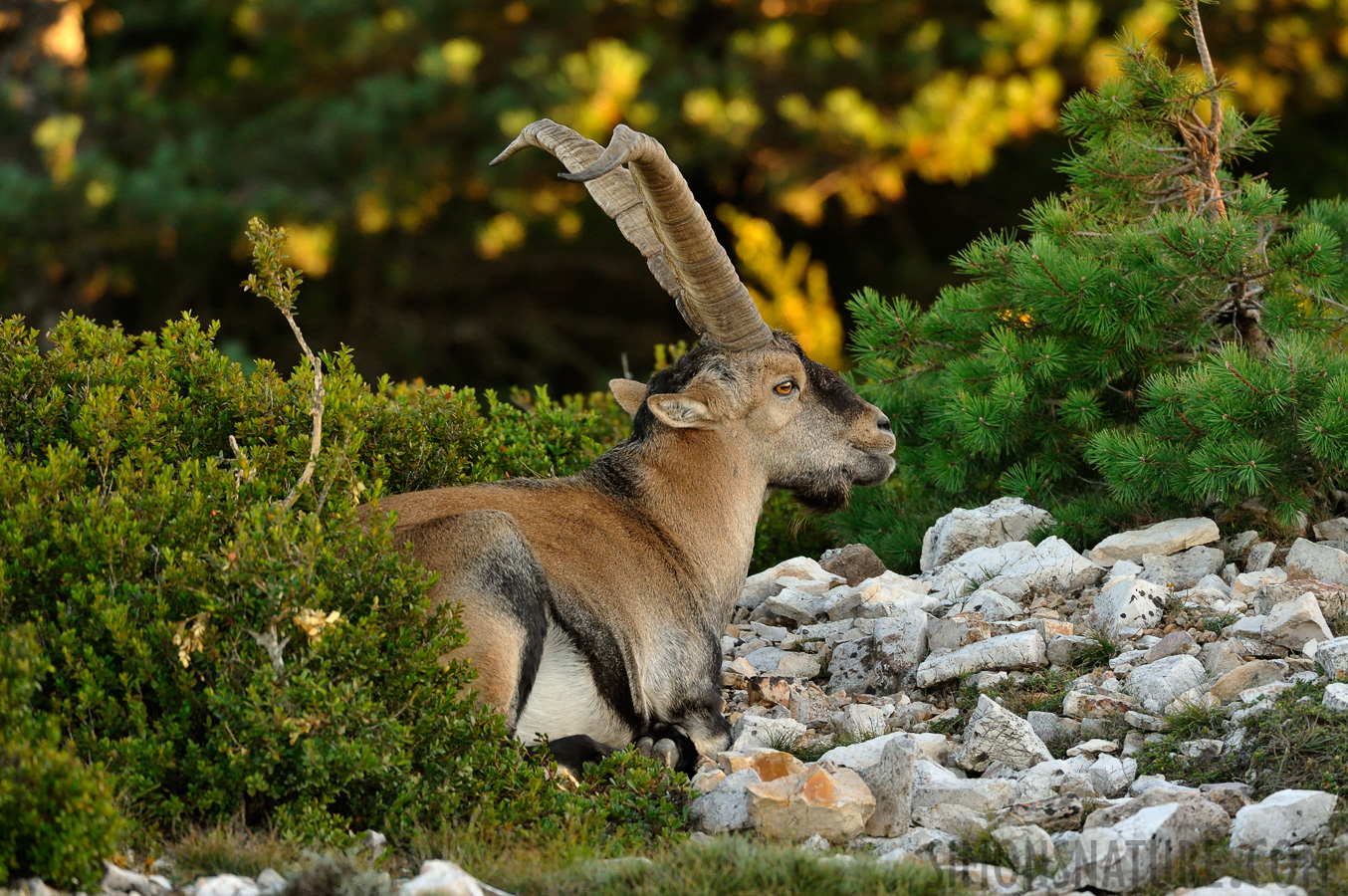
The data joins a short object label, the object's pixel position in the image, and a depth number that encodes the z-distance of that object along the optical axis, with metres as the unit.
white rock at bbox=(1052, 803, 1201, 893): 8.37
